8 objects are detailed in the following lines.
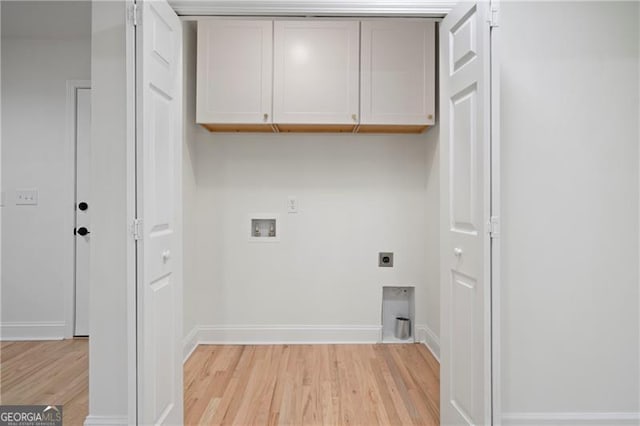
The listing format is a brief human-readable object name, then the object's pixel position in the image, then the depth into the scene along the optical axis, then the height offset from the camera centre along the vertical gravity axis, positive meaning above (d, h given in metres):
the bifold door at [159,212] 1.56 +0.01
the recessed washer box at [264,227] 3.29 -0.11
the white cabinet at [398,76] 2.97 +1.01
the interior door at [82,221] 3.29 -0.06
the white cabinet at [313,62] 2.96 +1.10
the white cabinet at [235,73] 2.95 +1.02
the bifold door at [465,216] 1.57 -0.01
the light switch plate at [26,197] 3.34 +0.13
